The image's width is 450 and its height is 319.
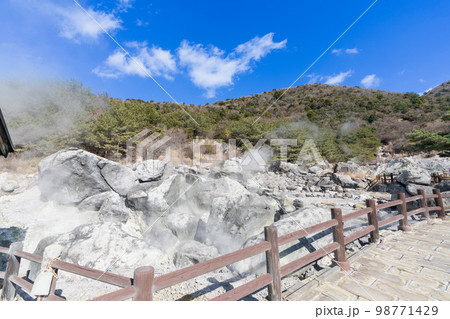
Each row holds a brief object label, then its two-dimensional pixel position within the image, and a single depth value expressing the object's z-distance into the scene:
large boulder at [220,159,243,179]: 16.26
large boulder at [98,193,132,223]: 8.73
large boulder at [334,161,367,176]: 18.29
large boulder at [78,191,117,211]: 9.50
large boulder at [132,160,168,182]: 11.88
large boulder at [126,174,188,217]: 9.23
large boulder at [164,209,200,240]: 7.68
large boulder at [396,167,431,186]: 11.89
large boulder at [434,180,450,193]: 9.62
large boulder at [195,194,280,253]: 6.65
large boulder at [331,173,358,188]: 15.65
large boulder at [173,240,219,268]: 5.52
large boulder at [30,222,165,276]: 5.53
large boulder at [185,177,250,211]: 9.34
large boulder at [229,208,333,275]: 4.55
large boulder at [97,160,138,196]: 10.66
